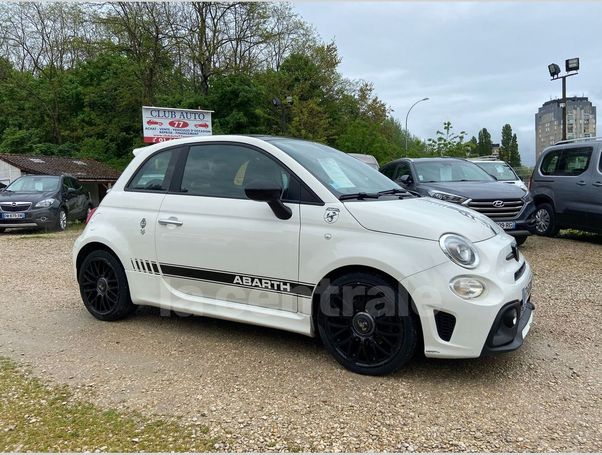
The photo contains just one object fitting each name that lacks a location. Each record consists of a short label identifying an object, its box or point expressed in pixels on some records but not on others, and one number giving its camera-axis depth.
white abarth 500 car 3.10
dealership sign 19.08
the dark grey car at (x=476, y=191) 7.55
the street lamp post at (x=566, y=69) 17.88
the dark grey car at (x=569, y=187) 8.70
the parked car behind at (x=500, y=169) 12.01
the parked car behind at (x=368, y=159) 14.60
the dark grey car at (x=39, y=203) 12.40
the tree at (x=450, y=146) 35.09
